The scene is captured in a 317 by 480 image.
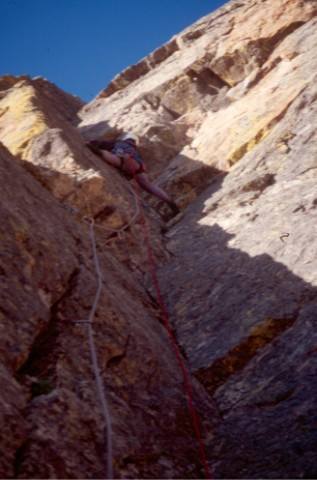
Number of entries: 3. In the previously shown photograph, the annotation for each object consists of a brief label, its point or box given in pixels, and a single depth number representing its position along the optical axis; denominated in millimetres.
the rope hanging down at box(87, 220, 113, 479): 3130
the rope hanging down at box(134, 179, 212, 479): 3887
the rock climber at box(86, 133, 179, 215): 11010
